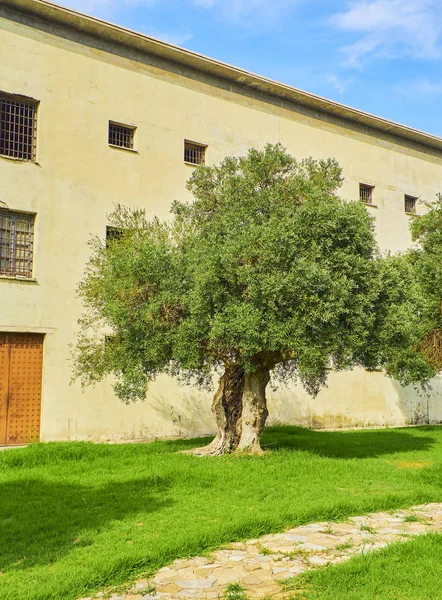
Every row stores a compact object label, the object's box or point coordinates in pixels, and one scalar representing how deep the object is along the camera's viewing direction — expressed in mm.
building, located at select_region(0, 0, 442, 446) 16844
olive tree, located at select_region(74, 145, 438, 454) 12398
